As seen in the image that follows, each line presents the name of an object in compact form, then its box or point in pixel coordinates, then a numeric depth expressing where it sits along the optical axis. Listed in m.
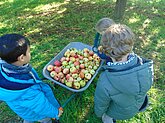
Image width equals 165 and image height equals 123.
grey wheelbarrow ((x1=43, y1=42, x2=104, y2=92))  1.56
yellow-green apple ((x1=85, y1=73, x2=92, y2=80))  1.57
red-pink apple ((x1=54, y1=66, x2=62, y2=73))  1.63
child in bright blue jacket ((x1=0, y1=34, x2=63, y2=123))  1.09
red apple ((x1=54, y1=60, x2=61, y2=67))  1.69
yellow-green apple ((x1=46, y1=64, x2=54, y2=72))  1.64
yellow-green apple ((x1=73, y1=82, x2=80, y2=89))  1.52
